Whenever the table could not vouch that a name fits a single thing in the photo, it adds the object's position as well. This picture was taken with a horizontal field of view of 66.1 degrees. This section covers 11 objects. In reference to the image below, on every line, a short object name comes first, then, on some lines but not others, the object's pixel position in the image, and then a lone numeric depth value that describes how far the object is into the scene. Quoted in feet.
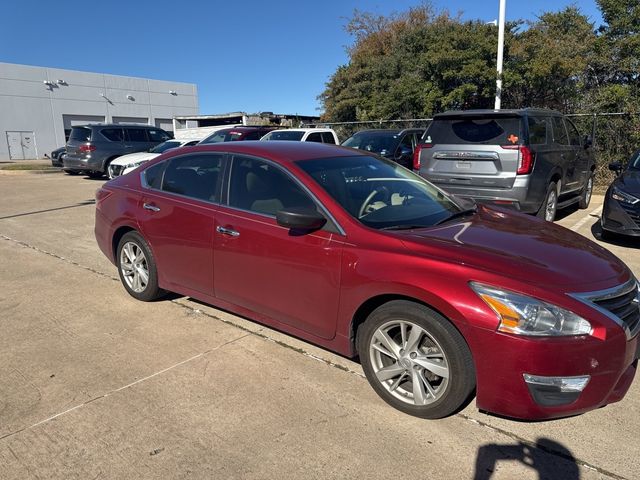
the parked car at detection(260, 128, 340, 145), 42.44
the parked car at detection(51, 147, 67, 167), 67.77
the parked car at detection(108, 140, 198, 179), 46.14
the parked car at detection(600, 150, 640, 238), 21.33
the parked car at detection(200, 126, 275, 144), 45.85
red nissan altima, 8.32
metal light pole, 44.68
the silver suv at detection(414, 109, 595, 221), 22.67
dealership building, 119.34
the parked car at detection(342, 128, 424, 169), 35.83
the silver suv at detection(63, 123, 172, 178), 53.93
